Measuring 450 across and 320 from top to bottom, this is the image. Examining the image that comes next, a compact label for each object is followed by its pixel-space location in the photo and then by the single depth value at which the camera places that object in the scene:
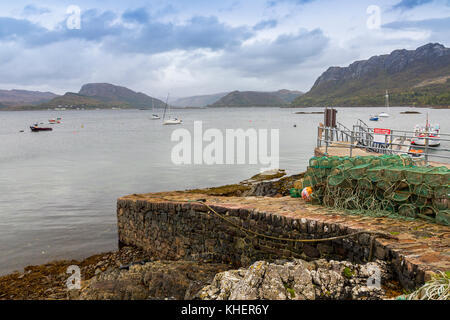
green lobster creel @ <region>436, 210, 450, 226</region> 6.05
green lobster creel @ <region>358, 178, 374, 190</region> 7.18
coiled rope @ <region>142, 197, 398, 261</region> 5.50
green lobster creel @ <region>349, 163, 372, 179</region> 7.29
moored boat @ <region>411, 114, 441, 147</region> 32.75
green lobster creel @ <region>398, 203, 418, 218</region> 6.54
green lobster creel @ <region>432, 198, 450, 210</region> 6.16
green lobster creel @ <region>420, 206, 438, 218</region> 6.39
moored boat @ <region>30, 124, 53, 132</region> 74.81
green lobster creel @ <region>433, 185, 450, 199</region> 6.13
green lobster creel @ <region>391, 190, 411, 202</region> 6.64
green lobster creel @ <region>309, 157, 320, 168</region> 8.55
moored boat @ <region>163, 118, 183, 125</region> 92.46
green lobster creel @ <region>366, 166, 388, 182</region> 7.01
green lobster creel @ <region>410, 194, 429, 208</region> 6.43
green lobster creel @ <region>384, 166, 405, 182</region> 6.75
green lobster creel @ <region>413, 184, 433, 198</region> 6.36
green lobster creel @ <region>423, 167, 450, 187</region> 6.19
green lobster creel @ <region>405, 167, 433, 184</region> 6.46
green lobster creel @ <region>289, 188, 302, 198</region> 9.49
